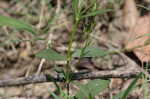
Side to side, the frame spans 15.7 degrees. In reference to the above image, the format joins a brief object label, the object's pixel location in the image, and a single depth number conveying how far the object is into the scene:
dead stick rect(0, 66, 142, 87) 0.92
